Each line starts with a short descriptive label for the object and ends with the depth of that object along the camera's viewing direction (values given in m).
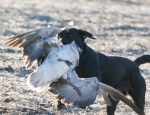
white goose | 11.78
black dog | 13.52
